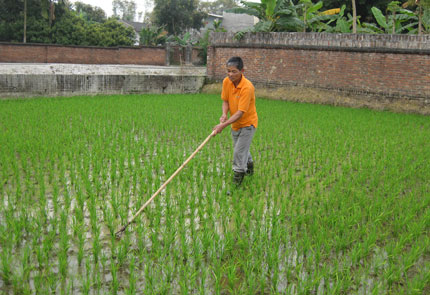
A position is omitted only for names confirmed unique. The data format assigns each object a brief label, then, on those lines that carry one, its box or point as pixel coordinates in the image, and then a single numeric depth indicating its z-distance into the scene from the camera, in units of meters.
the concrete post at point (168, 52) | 23.00
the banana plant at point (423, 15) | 12.34
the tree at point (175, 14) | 34.97
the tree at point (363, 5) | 18.92
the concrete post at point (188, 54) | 24.92
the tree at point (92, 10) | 45.00
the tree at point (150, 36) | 27.92
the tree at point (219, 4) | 68.57
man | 4.42
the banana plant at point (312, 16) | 14.65
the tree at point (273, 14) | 14.43
